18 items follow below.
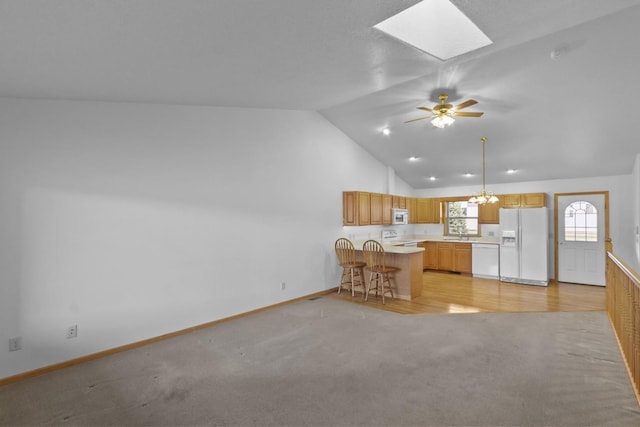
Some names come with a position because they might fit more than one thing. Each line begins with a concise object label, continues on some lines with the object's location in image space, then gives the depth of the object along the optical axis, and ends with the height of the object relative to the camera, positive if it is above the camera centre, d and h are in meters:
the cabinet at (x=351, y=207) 6.12 +0.25
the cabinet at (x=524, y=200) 6.69 +0.44
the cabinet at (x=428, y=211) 8.44 +0.24
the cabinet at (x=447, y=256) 7.44 -0.89
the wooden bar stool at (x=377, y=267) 5.17 -0.79
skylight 2.59 +1.66
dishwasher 6.86 -0.89
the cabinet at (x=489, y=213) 7.43 +0.17
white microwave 7.27 +0.09
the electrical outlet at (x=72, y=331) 3.06 -1.09
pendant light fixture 5.71 +0.40
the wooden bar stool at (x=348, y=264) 5.62 -0.78
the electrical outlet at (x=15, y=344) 2.77 -1.10
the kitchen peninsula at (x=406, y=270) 5.22 -0.84
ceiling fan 3.65 +1.25
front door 6.20 -0.35
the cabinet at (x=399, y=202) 7.39 +0.44
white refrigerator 6.28 -0.52
